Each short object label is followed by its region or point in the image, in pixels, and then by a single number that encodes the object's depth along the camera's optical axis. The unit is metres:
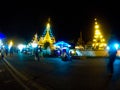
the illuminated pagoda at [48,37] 29.70
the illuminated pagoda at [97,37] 37.05
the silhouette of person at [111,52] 5.65
